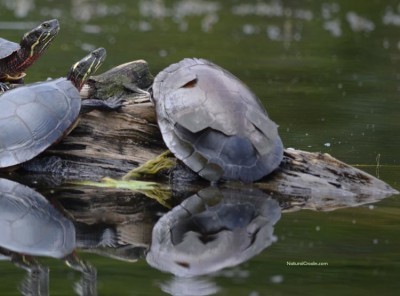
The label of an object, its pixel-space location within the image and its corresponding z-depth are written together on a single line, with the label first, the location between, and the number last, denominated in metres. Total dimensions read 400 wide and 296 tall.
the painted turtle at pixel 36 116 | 12.83
